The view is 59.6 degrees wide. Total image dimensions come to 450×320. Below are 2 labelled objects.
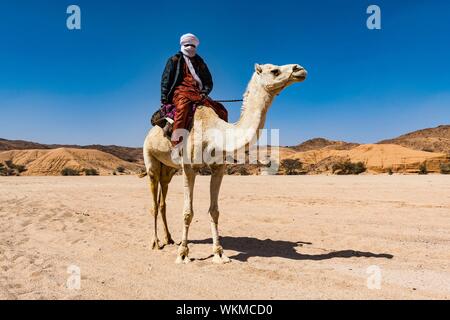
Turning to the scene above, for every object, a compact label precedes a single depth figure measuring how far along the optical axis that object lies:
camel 6.15
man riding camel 7.11
